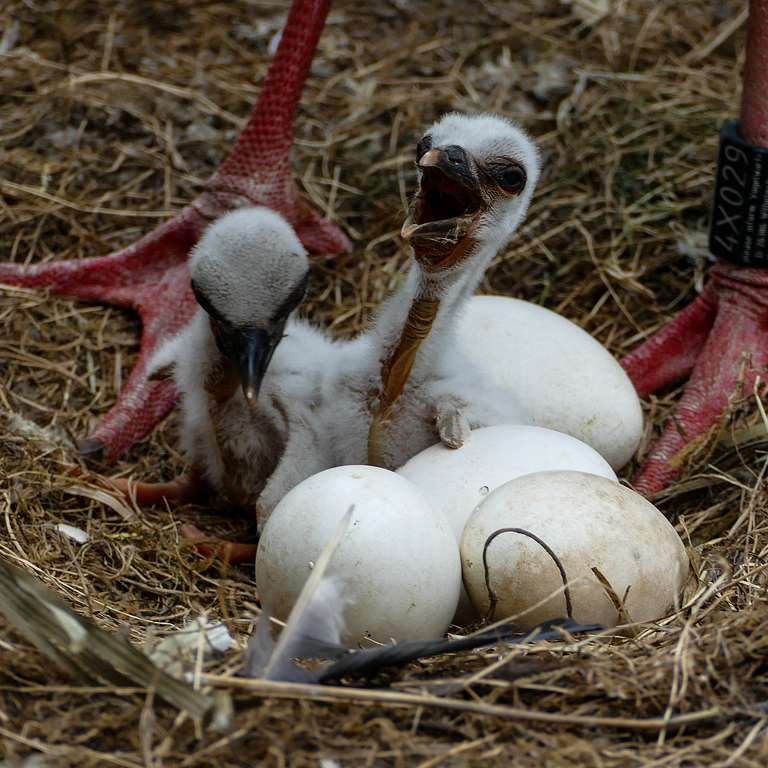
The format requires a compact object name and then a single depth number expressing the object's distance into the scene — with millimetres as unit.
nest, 1720
